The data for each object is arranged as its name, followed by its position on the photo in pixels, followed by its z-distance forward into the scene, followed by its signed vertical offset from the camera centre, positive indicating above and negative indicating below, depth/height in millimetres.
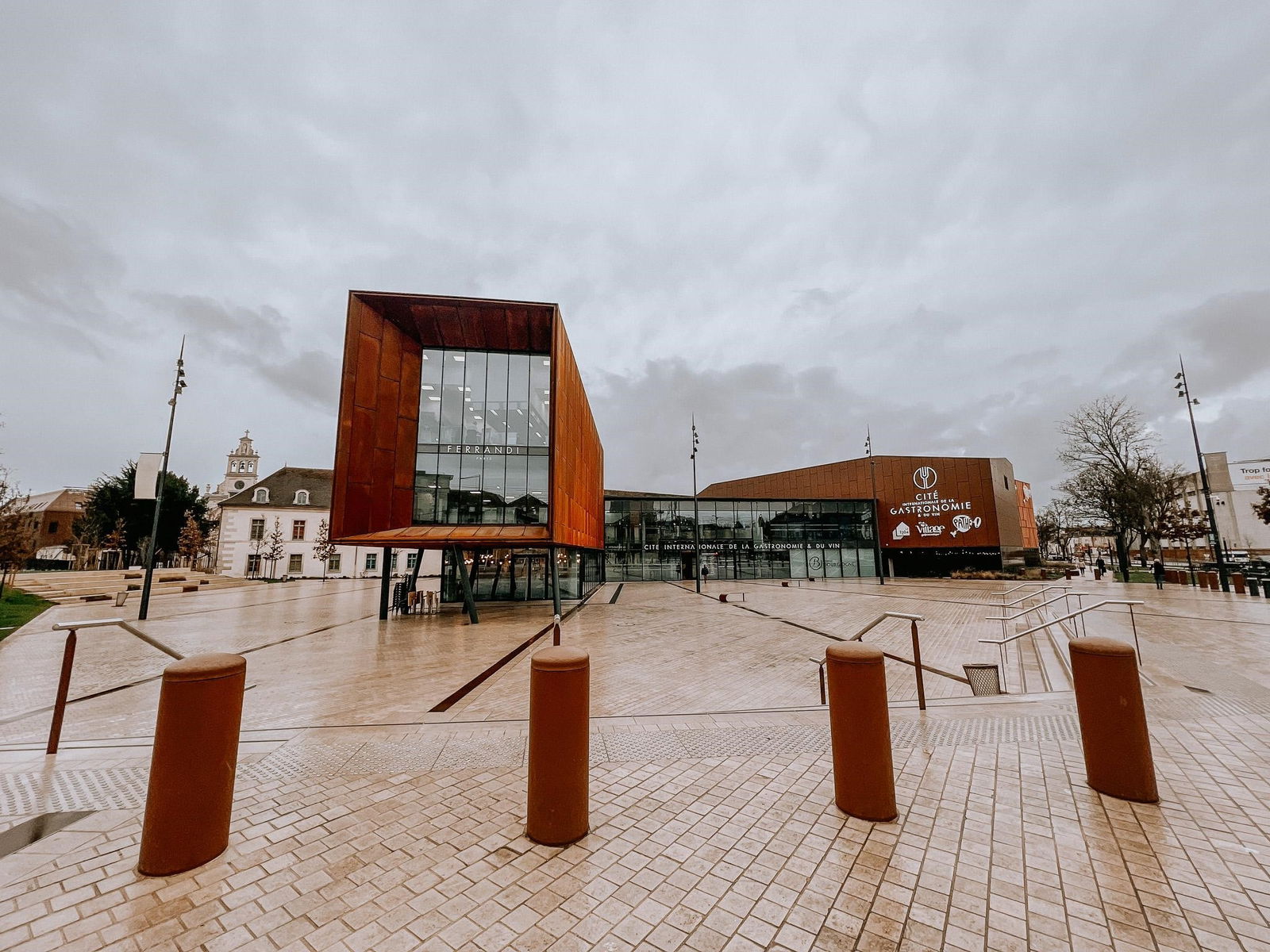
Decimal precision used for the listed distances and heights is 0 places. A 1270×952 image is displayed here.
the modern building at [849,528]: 38156 +1132
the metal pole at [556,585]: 15695 -1250
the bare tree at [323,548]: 46625 -38
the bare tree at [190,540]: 42375 +767
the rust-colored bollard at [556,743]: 3287 -1302
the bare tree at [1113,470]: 30344 +4483
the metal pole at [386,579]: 17189 -1122
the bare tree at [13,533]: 20125 +760
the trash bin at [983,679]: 6875 -1911
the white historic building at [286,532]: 48062 +1644
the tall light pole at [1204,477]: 20623 +2487
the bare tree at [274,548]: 47322 +20
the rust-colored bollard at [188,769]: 2988 -1332
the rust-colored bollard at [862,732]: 3570 -1378
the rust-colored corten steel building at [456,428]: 16453 +4274
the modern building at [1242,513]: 60281 +3034
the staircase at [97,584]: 25109 -1978
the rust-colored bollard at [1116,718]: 3736 -1361
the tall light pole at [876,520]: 35312 +1643
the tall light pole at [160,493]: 16000 +1869
